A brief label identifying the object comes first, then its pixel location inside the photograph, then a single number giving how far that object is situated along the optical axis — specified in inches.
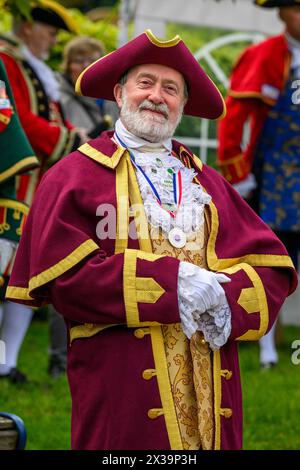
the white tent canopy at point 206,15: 650.2
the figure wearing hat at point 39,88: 502.3
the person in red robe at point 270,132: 553.0
